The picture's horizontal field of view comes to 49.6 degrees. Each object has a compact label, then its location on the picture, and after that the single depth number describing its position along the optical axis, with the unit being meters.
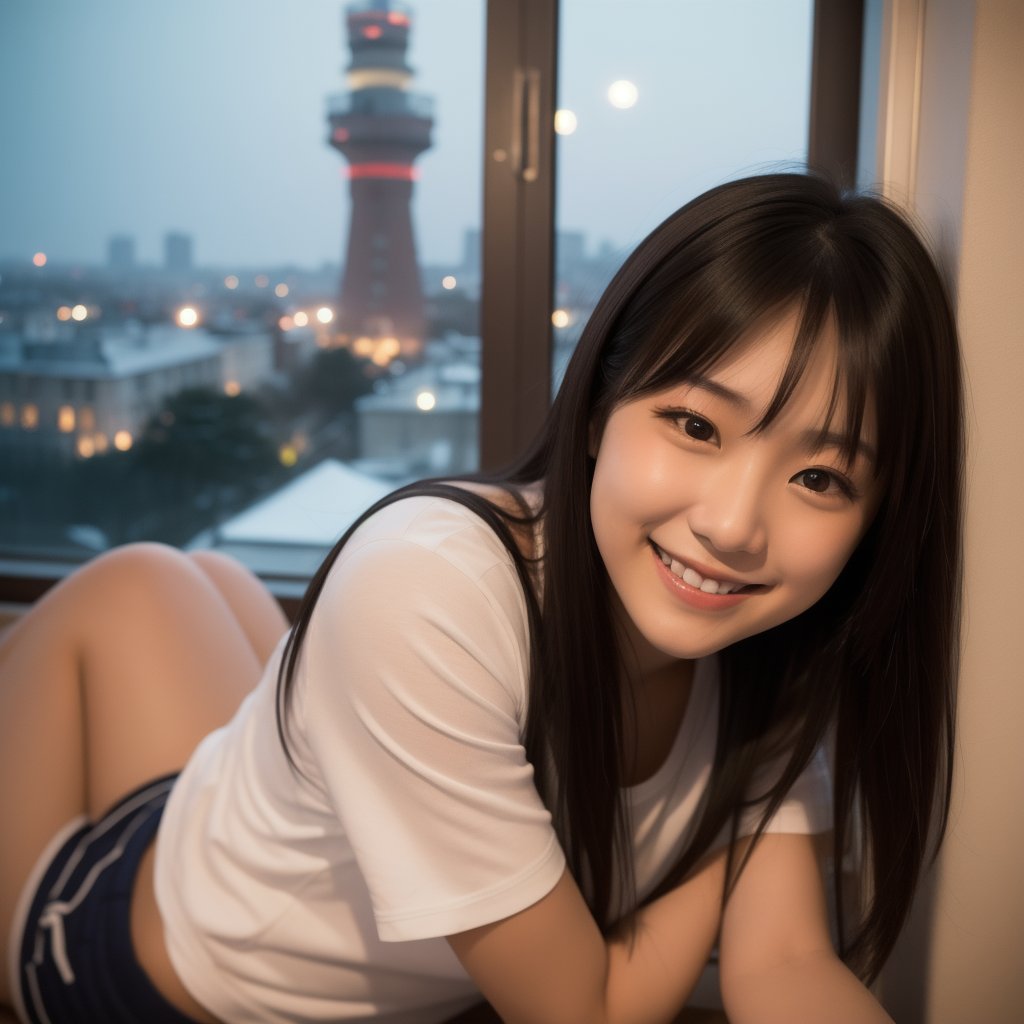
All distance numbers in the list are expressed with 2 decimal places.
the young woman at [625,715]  0.95
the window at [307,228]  1.95
